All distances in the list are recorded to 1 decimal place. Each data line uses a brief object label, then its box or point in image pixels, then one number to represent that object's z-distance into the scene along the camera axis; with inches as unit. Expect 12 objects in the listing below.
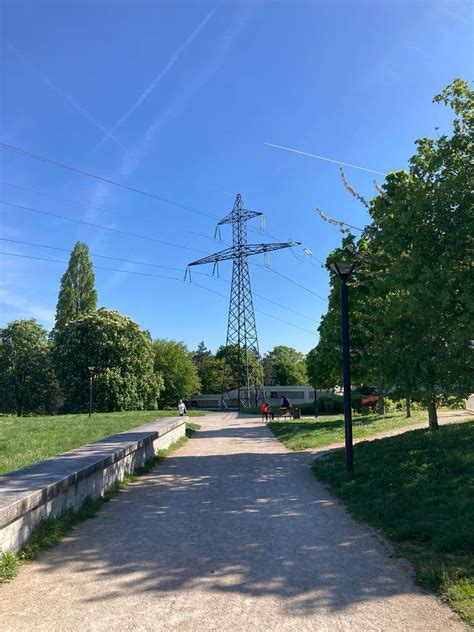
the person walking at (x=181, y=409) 1253.8
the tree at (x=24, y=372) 2117.4
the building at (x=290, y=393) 2832.2
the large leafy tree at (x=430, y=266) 321.1
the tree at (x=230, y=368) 3275.1
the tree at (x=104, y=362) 1663.4
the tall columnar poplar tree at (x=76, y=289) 2160.4
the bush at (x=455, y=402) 364.5
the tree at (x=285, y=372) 3831.2
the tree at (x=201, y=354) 4431.6
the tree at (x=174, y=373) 2618.1
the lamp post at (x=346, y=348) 376.8
